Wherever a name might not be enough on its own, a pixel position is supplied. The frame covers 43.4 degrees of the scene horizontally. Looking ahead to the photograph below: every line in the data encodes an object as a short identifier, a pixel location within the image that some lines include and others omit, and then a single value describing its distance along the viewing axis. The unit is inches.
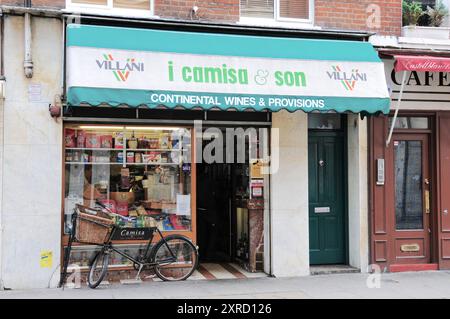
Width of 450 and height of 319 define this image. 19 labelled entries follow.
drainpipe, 320.5
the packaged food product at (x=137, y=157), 357.5
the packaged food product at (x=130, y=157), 356.0
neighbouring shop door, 391.5
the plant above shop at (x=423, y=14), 399.5
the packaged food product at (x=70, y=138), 341.7
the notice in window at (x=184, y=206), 363.3
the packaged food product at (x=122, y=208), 354.9
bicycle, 326.0
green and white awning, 302.8
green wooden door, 389.4
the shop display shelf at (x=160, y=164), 360.7
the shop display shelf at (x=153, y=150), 356.5
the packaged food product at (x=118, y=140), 352.5
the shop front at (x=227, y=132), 310.7
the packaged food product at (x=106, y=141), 350.4
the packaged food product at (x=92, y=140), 347.3
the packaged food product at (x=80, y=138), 345.1
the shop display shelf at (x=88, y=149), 343.3
